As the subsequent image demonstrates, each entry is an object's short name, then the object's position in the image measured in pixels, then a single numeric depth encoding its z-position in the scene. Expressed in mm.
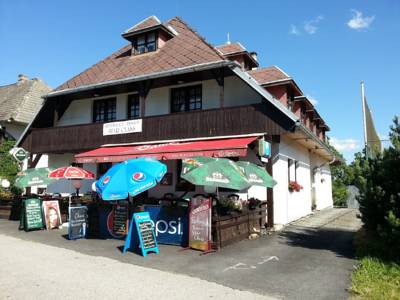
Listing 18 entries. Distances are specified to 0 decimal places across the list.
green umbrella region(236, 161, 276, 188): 10227
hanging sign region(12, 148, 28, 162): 14891
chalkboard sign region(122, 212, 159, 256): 8641
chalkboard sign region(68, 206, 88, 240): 10797
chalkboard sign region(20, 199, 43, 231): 12414
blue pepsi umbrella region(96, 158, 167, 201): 8766
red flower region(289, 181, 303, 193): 14958
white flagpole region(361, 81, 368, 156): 12555
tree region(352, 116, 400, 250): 7828
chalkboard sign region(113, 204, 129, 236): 10797
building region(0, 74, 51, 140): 25439
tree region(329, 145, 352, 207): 32281
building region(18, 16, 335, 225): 13359
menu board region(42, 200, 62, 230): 12917
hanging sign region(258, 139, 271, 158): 12266
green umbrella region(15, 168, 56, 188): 14195
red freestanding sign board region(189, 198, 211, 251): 9273
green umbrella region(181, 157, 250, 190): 8812
